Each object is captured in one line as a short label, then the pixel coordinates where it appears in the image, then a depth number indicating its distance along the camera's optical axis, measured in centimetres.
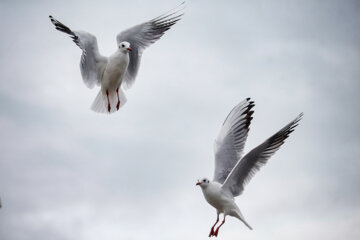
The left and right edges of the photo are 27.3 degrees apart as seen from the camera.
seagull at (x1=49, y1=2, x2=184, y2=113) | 1168
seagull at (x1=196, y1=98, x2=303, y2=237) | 1019
